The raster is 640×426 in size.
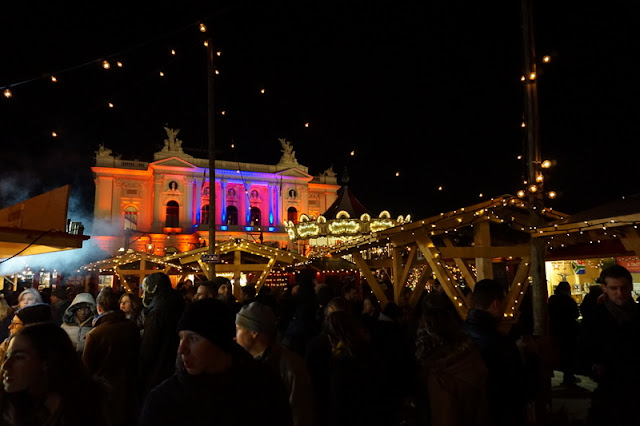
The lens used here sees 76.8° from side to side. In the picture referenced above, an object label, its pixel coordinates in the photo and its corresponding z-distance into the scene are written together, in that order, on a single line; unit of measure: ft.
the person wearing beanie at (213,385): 5.08
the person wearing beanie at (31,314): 11.48
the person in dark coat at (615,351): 9.62
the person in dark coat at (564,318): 23.45
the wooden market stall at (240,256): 40.27
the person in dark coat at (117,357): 10.28
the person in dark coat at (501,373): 9.14
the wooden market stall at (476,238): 23.88
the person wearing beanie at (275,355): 8.23
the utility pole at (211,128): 35.03
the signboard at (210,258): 30.81
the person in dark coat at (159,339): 11.47
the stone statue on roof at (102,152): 123.65
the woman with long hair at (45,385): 5.64
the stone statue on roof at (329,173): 153.28
